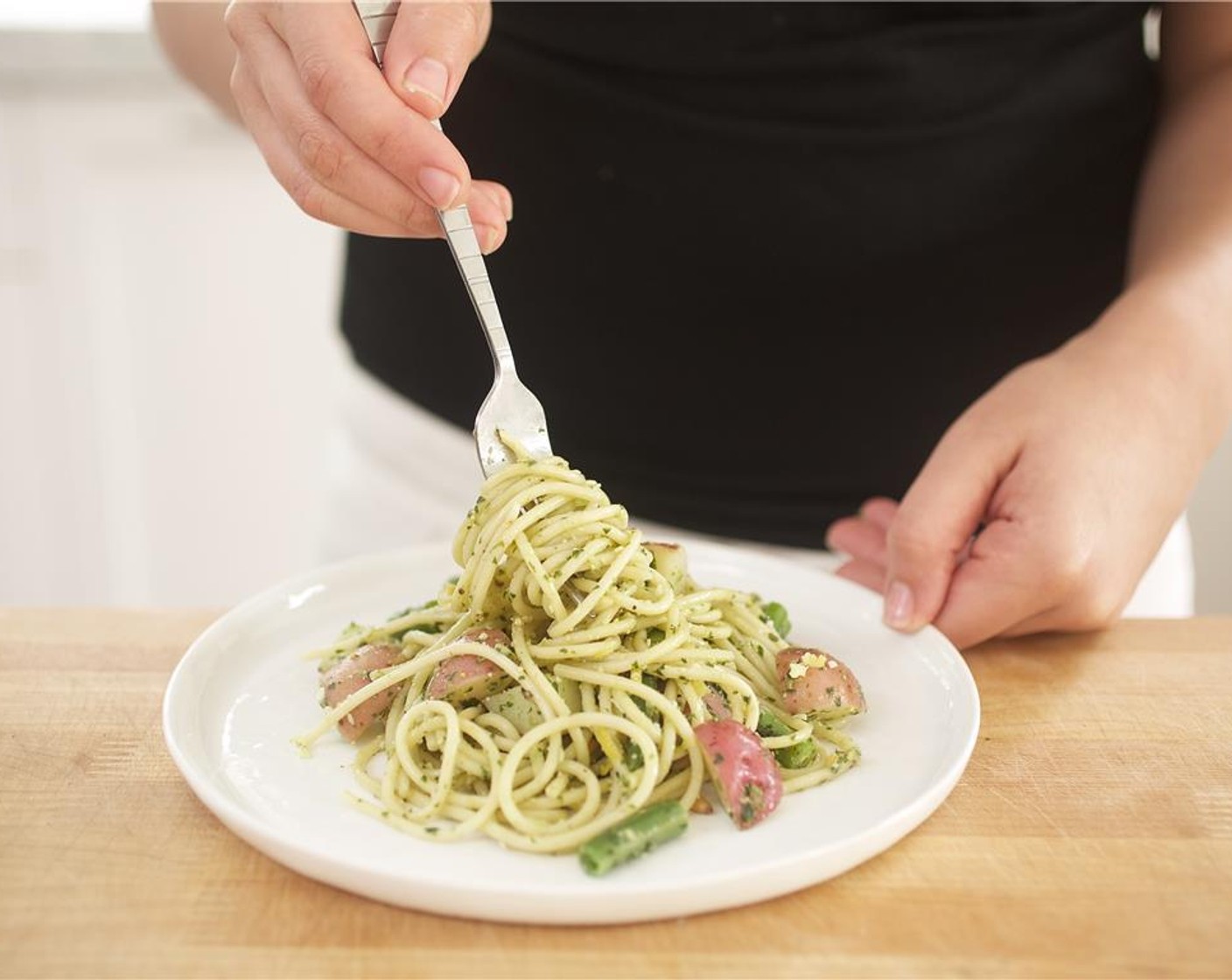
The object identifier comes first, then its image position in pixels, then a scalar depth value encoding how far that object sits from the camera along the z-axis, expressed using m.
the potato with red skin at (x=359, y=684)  0.65
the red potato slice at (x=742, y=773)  0.59
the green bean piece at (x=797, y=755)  0.64
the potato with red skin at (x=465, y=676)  0.65
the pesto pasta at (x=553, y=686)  0.62
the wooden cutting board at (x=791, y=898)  0.54
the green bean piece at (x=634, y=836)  0.57
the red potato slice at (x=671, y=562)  0.69
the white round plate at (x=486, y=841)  0.55
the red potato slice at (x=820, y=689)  0.66
